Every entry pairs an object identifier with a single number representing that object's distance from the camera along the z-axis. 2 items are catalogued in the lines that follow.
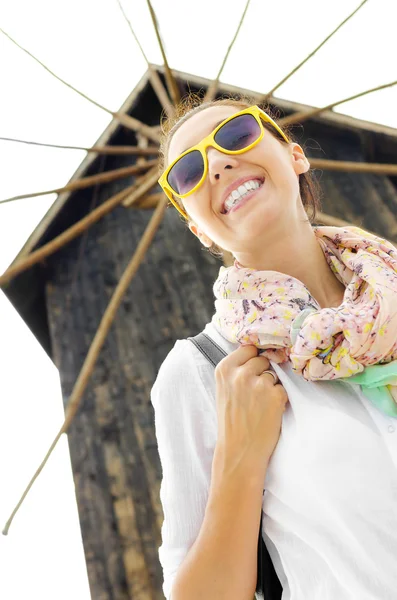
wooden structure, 2.00
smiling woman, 0.77
